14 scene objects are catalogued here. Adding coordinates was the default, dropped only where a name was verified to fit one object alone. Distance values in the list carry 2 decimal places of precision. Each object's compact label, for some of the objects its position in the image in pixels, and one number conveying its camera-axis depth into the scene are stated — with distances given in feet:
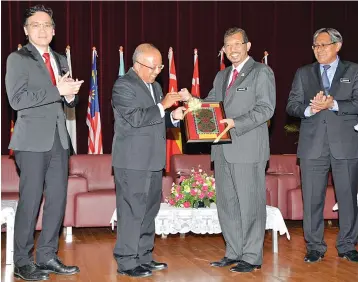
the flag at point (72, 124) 28.41
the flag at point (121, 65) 27.61
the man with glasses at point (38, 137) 11.73
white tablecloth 17.49
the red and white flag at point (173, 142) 27.04
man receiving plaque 12.82
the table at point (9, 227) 14.34
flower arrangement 18.15
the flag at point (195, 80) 29.45
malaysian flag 28.14
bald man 12.42
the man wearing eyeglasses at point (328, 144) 14.19
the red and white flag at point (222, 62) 29.29
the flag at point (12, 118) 29.10
